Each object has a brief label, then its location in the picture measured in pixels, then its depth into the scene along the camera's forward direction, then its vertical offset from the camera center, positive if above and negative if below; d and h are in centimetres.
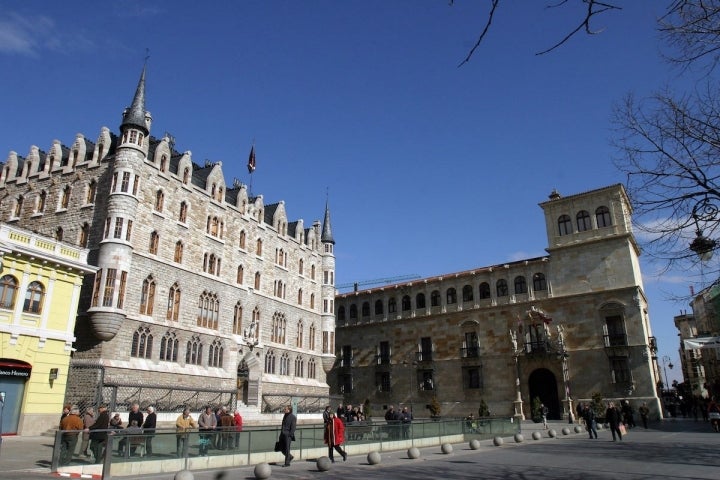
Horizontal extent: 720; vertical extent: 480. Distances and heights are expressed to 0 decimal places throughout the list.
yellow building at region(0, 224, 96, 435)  2030 +277
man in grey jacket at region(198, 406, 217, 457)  1359 -118
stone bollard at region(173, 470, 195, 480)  1015 -161
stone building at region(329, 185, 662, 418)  3775 +490
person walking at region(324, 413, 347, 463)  1545 -125
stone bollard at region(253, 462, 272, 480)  1161 -175
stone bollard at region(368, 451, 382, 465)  1474 -185
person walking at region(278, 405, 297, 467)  1460 -117
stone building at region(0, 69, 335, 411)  2650 +761
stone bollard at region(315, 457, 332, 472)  1342 -183
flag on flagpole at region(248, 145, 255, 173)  4462 +1993
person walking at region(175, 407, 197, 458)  1297 -118
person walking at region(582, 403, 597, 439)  2355 -136
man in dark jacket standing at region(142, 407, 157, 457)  1235 -107
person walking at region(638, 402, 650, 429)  2957 -125
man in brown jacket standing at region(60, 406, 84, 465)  1177 -114
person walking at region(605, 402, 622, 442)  2161 -117
